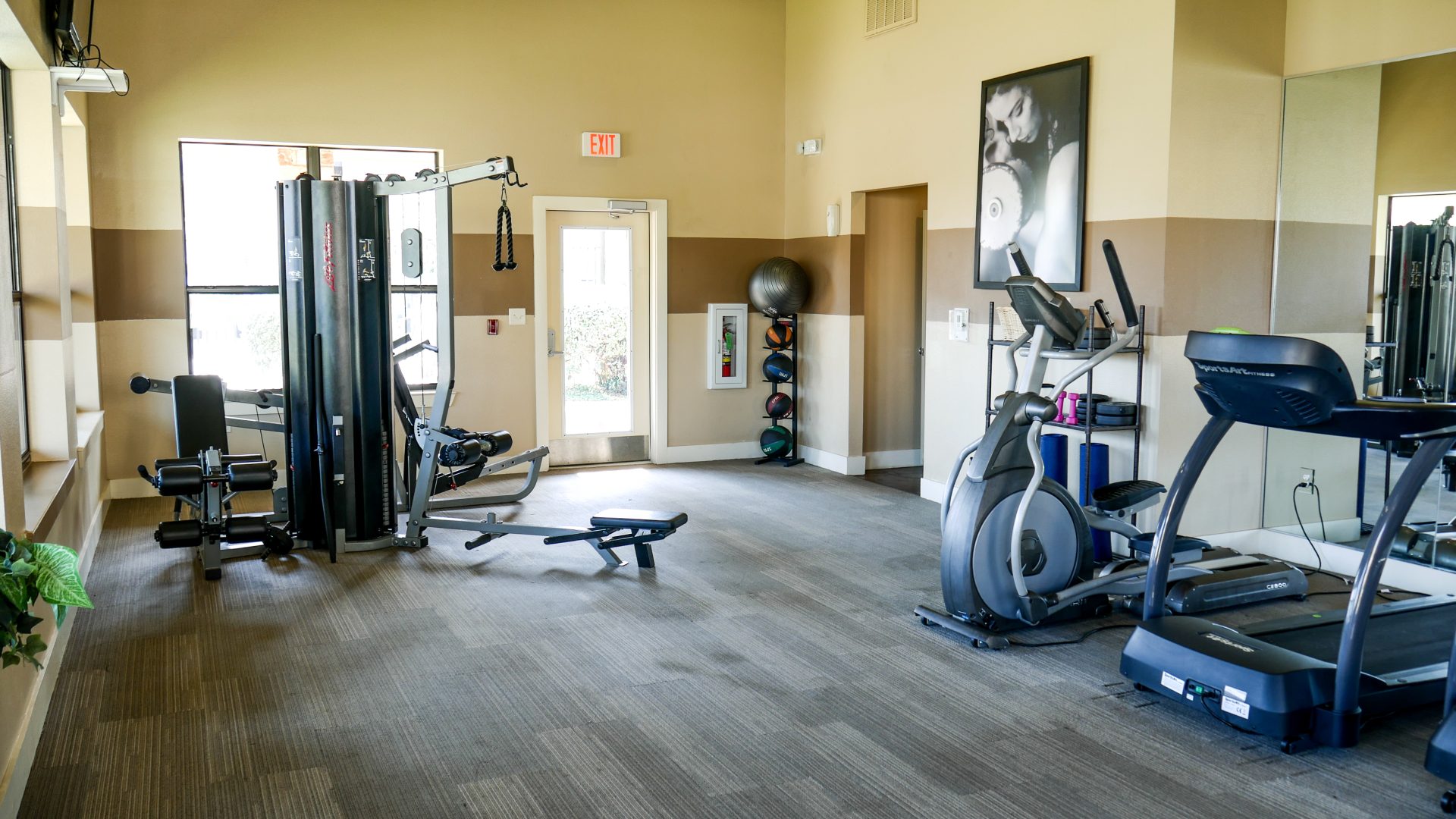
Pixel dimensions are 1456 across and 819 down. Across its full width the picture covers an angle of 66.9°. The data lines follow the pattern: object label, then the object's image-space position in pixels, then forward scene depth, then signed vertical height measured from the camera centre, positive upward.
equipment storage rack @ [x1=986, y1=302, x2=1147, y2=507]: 5.81 -0.52
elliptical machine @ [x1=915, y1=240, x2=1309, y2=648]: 4.54 -0.86
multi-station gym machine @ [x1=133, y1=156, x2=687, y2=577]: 6.03 -0.32
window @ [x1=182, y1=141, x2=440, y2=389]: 7.72 +0.49
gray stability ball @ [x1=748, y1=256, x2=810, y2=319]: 8.81 +0.28
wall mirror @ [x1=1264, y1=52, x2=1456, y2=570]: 5.32 +0.31
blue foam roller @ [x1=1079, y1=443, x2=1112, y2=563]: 5.94 -0.83
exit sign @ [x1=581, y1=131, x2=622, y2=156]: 8.64 +1.40
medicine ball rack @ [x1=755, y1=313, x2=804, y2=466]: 9.12 -0.62
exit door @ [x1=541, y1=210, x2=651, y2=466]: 8.80 -0.12
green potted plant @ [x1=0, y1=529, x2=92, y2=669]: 2.26 -0.56
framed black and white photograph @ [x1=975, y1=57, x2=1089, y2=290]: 6.31 +0.90
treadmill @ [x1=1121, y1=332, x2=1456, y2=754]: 3.43 -1.11
